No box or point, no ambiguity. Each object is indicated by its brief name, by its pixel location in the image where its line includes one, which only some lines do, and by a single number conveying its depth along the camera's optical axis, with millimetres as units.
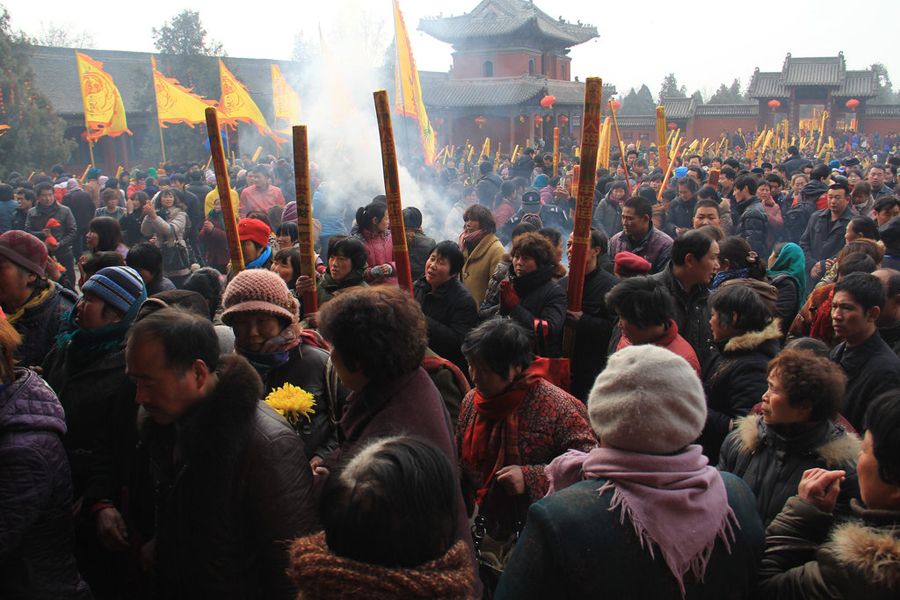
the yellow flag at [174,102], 14281
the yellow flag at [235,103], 14859
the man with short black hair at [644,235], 5031
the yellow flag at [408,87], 11727
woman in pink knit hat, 2680
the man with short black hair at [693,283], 3703
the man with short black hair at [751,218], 6852
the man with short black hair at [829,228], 6574
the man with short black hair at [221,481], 1884
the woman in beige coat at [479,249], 5098
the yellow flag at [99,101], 14414
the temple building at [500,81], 33344
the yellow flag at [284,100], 15133
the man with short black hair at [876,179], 9062
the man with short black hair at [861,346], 3021
